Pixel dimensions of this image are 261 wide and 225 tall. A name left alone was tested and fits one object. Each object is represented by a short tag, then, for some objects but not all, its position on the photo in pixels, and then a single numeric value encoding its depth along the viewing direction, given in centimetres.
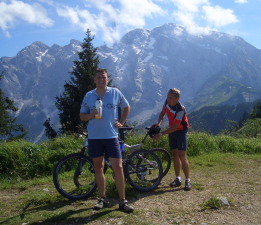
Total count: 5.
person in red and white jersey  631
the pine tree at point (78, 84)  3272
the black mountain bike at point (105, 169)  583
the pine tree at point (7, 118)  3170
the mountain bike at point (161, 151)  661
